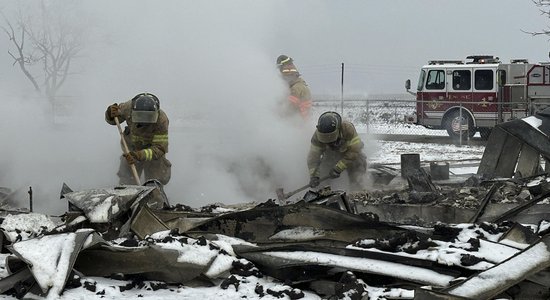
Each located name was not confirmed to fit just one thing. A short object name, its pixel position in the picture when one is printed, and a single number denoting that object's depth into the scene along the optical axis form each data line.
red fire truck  19.50
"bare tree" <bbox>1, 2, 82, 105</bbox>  16.42
